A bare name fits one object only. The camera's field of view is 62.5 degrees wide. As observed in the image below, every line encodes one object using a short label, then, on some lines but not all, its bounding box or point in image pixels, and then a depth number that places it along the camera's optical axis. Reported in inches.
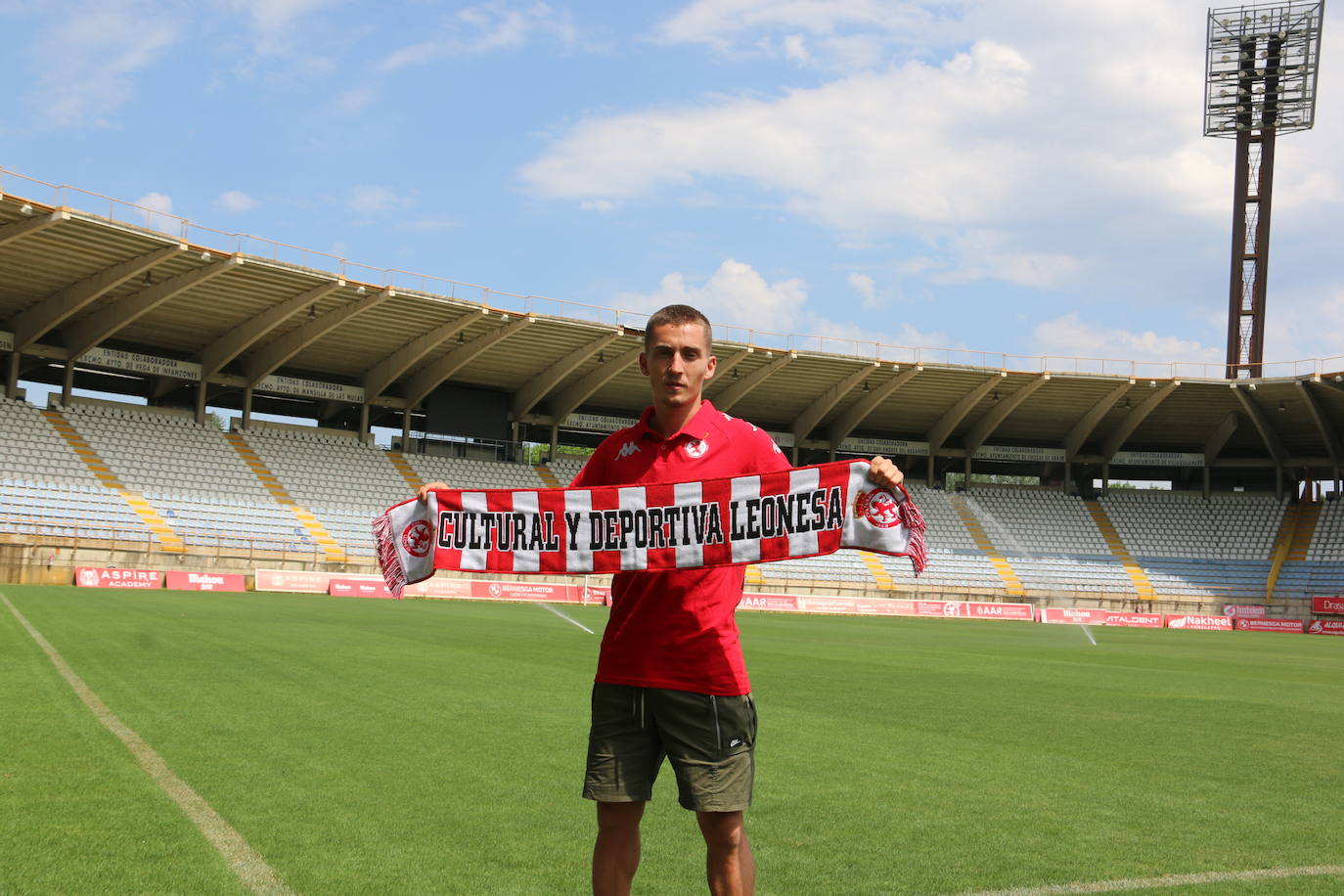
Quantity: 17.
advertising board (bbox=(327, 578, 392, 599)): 1421.0
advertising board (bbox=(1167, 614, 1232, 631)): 1784.3
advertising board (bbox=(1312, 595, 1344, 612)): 1827.0
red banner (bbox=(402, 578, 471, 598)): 1488.7
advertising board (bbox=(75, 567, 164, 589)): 1305.4
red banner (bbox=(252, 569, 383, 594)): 1402.6
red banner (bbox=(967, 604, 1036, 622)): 1777.8
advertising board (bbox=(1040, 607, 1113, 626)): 1732.3
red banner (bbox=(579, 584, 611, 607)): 1557.6
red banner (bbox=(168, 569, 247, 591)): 1350.9
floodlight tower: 2236.7
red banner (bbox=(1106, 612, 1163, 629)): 1744.6
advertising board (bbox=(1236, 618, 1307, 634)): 1798.7
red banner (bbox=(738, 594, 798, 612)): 1581.0
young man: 140.4
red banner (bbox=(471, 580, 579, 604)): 1494.8
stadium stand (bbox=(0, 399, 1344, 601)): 1488.7
